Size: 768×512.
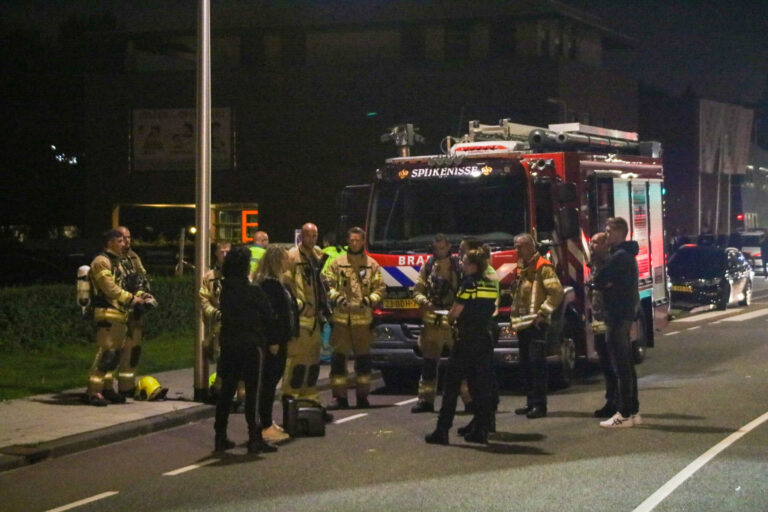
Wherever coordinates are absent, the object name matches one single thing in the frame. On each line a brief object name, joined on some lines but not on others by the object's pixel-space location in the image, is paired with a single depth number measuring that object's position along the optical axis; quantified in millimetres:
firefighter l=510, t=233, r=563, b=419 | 12359
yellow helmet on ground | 13531
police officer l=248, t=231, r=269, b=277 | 15211
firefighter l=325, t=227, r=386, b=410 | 13352
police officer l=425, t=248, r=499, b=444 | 10766
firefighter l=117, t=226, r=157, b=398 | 13414
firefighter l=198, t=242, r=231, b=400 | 12689
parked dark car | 28703
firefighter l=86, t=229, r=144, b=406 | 13125
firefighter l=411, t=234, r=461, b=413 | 12836
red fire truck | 14492
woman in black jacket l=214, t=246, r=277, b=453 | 10469
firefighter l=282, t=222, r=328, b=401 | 11727
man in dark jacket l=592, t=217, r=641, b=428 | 11688
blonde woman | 10773
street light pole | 13531
